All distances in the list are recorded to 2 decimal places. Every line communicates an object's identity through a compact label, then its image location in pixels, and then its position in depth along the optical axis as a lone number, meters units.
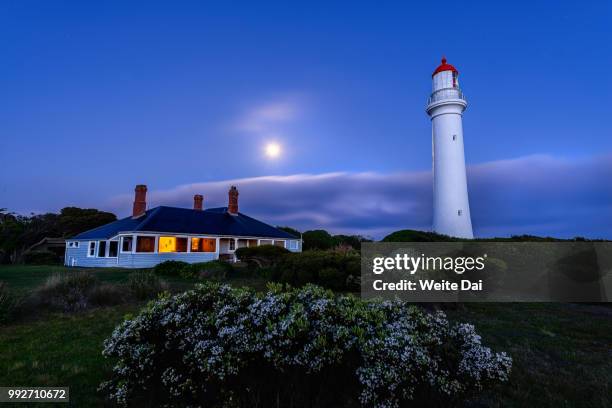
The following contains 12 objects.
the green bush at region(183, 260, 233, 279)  15.45
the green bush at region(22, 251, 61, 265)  28.22
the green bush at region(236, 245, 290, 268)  20.29
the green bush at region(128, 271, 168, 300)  10.14
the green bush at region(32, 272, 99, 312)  8.77
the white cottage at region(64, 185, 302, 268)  23.45
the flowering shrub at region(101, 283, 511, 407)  2.96
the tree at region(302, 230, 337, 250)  32.88
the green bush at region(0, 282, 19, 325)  7.37
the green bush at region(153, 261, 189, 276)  16.91
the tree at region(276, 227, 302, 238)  39.78
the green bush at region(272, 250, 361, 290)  10.36
